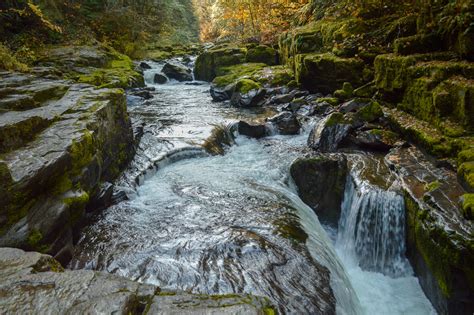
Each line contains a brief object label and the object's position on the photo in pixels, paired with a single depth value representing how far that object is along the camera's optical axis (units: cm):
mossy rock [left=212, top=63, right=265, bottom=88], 1678
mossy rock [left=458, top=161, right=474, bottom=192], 452
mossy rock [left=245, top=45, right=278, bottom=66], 2006
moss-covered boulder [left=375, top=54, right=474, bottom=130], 581
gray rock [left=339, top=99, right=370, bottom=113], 918
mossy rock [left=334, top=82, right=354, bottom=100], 1059
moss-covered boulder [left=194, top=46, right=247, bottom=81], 2033
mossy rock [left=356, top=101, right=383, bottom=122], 820
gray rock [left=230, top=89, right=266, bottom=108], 1379
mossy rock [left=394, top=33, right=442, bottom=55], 760
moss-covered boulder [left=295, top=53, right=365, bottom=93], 1050
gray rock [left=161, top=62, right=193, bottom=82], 2169
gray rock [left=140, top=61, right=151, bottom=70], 2238
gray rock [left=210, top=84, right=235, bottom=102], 1530
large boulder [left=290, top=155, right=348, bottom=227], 684
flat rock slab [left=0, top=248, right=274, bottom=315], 221
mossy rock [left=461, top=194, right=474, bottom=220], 396
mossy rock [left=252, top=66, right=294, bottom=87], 1505
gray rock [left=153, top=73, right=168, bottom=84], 2091
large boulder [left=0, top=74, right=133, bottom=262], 387
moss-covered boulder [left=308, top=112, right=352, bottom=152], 791
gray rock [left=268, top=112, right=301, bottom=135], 1018
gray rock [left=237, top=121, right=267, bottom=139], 1034
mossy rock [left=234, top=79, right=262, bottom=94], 1420
